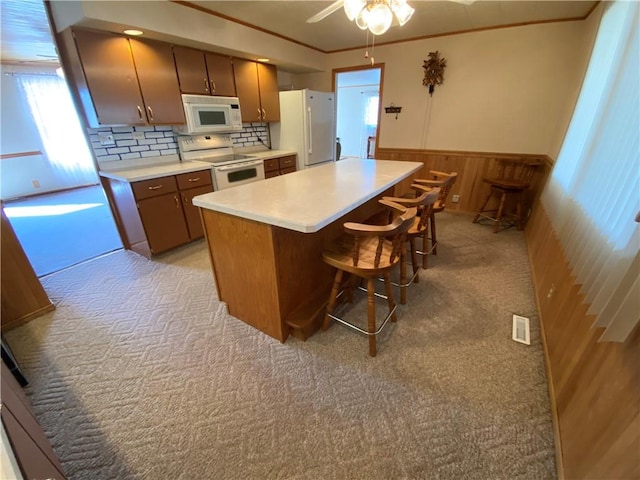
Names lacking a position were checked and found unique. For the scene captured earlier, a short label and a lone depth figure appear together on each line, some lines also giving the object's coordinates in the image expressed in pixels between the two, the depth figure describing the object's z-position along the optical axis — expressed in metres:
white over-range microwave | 3.12
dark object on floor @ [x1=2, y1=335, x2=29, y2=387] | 1.42
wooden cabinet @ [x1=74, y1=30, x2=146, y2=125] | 2.32
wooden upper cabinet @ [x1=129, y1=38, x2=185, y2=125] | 2.64
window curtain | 5.00
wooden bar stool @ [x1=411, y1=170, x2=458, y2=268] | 2.30
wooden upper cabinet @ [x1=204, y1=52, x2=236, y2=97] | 3.22
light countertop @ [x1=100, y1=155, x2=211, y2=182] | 2.57
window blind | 0.99
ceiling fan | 1.70
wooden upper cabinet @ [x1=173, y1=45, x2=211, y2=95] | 2.92
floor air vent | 1.75
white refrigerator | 4.09
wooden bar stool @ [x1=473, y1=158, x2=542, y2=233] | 3.36
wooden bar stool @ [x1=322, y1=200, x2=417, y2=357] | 1.38
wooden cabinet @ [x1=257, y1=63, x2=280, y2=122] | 3.86
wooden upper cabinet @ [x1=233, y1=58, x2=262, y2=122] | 3.55
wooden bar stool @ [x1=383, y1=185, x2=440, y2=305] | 1.85
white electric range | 3.23
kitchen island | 1.46
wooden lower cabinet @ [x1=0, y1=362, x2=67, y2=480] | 0.63
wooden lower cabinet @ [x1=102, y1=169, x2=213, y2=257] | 2.65
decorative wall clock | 3.67
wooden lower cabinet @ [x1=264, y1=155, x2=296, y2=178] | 3.91
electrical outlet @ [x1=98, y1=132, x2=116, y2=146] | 2.76
